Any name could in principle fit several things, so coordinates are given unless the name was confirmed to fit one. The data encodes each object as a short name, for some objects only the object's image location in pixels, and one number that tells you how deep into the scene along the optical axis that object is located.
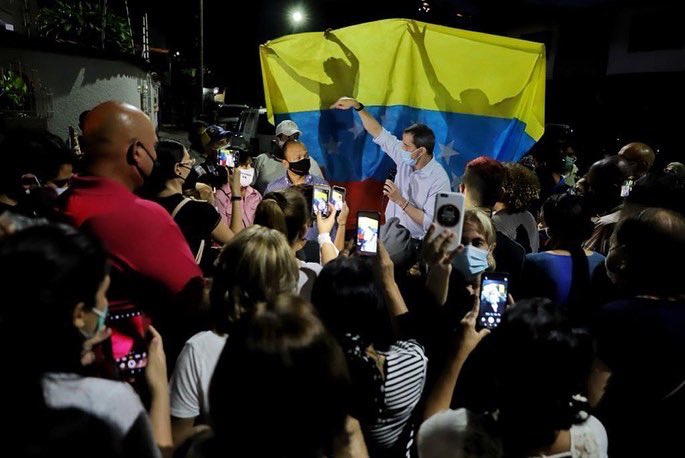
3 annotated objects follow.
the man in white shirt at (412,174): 4.63
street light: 29.20
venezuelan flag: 5.01
